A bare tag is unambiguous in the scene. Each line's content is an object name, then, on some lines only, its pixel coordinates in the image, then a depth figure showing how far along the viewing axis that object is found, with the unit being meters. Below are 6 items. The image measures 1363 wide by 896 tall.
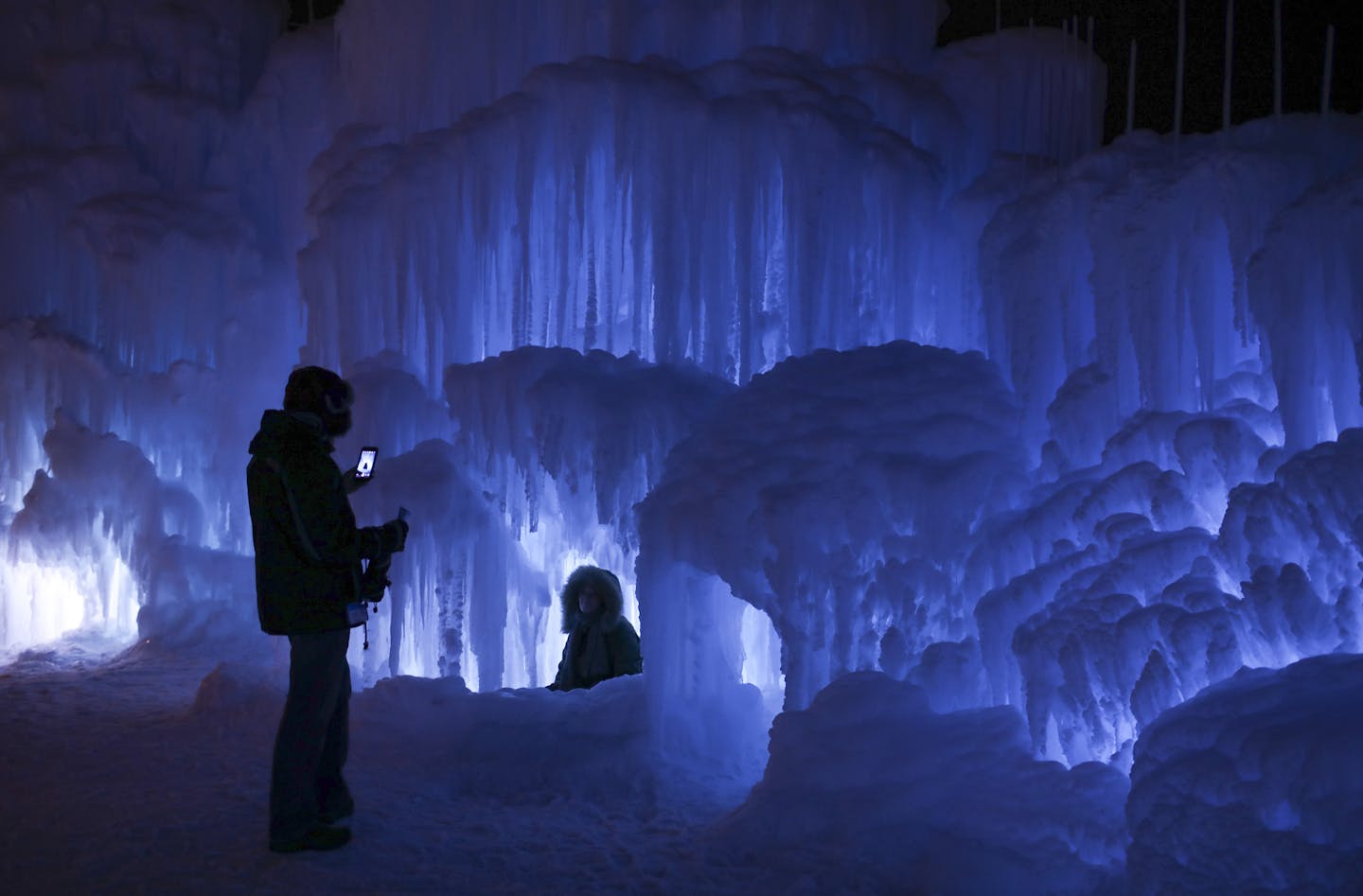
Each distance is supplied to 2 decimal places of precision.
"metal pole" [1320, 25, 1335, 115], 6.94
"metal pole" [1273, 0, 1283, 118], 6.97
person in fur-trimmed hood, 8.67
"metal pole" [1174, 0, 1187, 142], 7.61
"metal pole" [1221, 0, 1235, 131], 7.37
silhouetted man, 4.92
